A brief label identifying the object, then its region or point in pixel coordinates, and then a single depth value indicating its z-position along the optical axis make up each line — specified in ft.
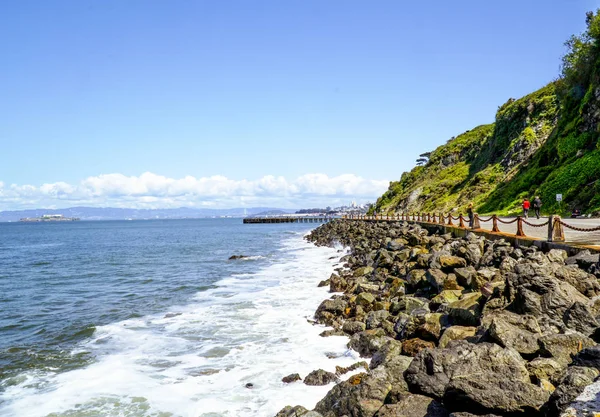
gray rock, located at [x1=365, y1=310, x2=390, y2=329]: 41.13
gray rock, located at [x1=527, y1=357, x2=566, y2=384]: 19.92
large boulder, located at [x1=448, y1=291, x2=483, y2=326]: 31.60
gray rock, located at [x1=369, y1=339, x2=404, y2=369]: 30.39
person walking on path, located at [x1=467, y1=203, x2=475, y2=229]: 79.90
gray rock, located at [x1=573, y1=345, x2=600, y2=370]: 17.67
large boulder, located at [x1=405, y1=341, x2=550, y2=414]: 17.78
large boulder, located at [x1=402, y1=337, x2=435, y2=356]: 30.76
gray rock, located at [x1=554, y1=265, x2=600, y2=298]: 32.42
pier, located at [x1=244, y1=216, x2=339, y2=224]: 532.32
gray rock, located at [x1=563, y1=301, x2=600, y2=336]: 25.03
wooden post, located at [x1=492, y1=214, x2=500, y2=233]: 67.62
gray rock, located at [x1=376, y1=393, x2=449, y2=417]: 20.10
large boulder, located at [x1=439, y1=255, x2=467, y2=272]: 50.98
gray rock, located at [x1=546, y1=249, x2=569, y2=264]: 40.06
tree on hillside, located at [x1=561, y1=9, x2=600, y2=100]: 120.93
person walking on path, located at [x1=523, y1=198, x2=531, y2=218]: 100.92
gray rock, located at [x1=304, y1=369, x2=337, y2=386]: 31.95
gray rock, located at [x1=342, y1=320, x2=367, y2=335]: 42.64
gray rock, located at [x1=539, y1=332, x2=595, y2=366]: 21.95
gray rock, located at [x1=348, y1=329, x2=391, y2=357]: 35.73
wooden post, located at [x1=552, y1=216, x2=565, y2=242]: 47.47
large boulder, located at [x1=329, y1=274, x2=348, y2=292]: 65.10
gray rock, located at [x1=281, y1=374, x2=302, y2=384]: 33.53
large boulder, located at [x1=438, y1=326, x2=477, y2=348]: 28.29
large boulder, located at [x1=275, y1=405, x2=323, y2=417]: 25.49
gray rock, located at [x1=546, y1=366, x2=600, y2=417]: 15.42
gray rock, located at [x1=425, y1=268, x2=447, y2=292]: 46.47
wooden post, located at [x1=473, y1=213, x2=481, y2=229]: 78.50
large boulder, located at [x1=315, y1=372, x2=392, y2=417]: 22.62
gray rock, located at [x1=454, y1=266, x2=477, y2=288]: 43.60
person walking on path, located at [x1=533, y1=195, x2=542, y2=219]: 90.73
